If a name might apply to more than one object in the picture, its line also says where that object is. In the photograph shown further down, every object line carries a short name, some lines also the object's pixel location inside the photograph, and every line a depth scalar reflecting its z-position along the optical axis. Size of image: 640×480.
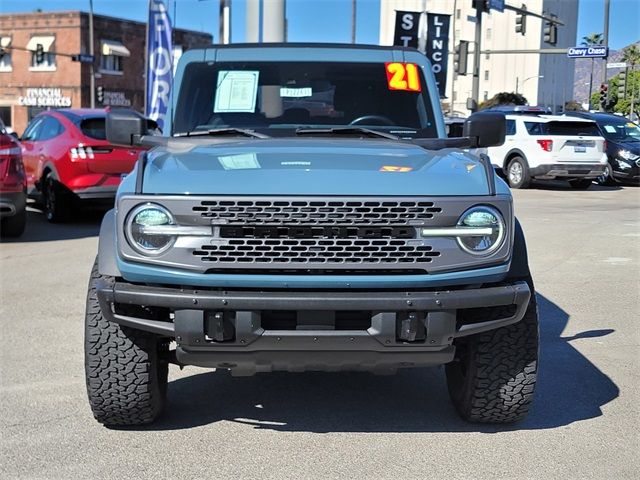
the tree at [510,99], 50.24
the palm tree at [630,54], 81.89
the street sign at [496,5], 28.31
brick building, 48.25
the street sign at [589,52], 32.25
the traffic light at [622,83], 37.97
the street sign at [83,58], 41.41
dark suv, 20.41
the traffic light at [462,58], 29.62
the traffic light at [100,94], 43.97
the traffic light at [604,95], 37.97
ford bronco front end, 3.45
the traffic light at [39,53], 46.53
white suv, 18.66
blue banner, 15.55
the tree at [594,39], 104.12
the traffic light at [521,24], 32.81
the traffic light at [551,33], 33.16
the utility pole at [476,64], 29.27
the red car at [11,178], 9.67
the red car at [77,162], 11.54
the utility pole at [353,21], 48.91
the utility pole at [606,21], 32.94
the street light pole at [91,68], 45.88
